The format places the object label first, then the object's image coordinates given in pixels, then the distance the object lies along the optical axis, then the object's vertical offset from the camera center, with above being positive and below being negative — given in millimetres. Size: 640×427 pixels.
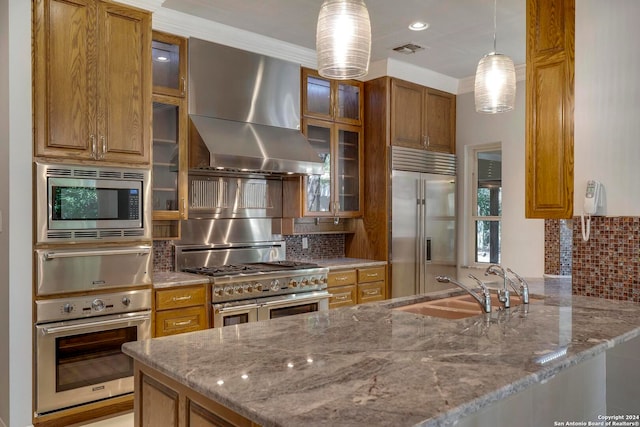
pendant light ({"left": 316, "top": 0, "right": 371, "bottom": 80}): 1956 +695
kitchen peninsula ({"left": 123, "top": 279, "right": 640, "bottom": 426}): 1266 -472
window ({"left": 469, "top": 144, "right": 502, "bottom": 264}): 5625 +109
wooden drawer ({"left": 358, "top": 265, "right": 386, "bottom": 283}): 4902 -599
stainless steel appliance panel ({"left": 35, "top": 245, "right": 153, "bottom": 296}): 3035 -353
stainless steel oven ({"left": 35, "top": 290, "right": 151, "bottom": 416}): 3053 -836
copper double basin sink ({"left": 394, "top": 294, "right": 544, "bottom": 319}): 2730 -521
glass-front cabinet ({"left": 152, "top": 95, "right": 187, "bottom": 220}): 3918 +428
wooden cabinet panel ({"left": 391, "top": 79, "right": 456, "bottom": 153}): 5211 +1045
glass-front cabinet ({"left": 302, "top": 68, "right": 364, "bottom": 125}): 4855 +1146
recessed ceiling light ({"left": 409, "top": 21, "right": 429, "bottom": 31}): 4076 +1533
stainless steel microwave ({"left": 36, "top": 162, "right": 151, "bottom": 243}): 3047 +60
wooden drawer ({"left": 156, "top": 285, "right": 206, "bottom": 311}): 3559 -609
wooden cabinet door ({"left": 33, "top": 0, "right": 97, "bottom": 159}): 3032 +830
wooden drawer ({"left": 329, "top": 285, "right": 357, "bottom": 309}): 4672 -778
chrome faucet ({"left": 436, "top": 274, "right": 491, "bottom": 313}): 2402 -406
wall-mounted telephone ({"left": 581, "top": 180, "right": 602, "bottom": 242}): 2742 +86
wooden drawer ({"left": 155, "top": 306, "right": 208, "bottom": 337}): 3557 -779
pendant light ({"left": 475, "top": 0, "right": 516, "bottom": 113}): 2680 +701
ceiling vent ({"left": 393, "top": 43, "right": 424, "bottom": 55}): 4609 +1533
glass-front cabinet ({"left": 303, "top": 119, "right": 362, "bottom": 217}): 4910 +416
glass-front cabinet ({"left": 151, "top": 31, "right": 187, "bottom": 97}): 3895 +1164
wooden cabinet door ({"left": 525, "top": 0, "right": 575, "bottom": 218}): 3000 +643
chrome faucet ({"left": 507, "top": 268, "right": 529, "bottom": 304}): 2639 -416
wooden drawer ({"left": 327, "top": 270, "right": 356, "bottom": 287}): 4666 -605
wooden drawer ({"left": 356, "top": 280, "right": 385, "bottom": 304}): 4910 -769
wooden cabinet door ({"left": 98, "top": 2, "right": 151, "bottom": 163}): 3285 +864
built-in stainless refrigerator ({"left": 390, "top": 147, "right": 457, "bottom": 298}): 5156 -68
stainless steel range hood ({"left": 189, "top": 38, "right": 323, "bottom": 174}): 4023 +858
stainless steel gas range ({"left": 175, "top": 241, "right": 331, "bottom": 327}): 3867 -552
